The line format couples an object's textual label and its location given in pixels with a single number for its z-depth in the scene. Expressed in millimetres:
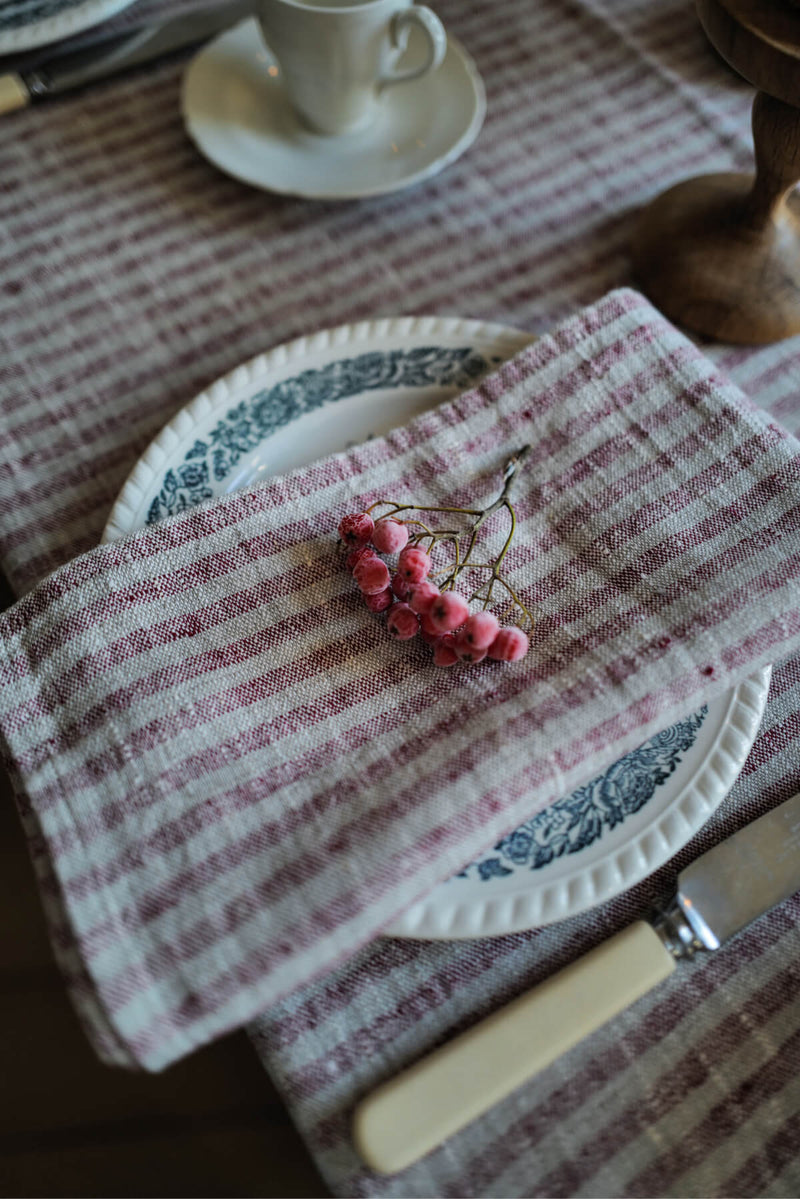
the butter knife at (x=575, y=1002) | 351
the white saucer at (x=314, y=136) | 634
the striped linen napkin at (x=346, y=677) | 335
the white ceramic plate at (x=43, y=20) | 651
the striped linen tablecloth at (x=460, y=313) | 373
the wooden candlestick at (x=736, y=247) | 531
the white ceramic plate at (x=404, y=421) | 376
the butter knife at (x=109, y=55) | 681
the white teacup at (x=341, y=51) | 550
